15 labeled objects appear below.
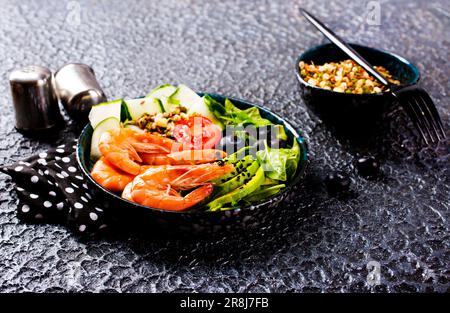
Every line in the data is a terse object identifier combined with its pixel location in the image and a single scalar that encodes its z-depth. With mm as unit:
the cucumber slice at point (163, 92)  951
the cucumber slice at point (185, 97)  943
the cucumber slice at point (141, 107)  926
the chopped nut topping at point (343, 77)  965
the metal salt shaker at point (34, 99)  953
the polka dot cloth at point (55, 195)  846
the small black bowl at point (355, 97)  945
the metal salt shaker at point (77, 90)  977
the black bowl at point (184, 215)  807
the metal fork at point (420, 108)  935
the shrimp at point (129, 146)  861
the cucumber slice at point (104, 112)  903
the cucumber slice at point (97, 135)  889
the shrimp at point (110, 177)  843
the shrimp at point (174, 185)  817
